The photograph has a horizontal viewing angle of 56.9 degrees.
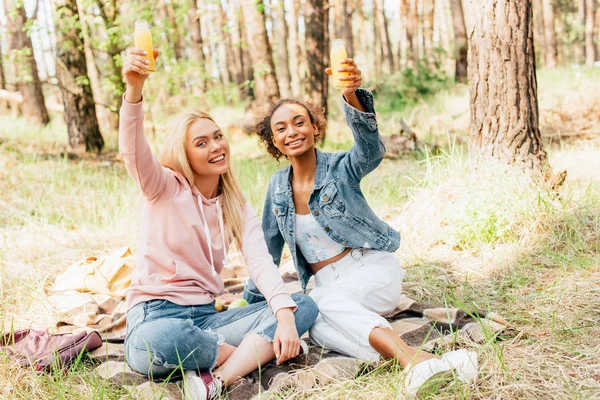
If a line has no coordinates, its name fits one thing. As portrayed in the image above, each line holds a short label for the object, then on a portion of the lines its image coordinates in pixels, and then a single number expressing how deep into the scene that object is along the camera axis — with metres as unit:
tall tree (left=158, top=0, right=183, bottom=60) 7.91
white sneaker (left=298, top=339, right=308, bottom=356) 2.56
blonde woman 2.29
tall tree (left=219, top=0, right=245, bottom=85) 19.47
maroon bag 2.49
